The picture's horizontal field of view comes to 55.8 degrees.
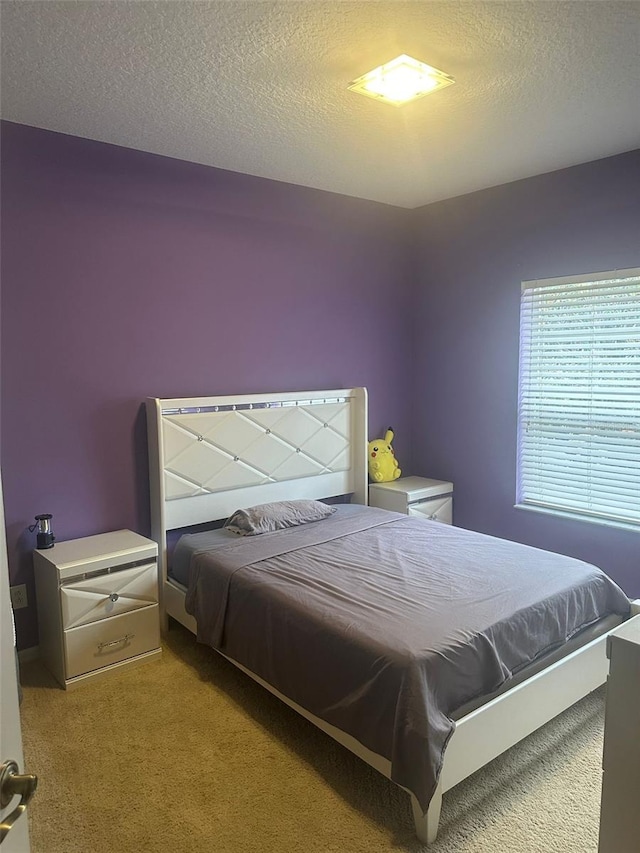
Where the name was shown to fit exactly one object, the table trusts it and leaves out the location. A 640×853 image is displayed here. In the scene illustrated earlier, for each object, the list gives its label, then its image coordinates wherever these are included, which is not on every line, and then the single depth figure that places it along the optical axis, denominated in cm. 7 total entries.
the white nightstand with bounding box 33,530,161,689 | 281
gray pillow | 343
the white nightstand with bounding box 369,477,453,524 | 424
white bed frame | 215
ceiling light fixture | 234
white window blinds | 357
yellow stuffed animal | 451
